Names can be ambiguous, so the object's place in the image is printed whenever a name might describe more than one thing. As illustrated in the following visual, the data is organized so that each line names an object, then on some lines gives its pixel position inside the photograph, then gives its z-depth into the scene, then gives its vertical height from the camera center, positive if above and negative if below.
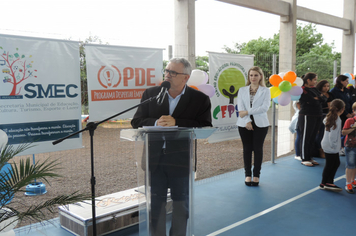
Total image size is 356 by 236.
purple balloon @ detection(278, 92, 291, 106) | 5.07 +0.04
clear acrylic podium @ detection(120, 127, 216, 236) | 2.13 -0.53
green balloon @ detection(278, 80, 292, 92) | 4.93 +0.23
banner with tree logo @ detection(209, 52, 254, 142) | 4.58 +0.22
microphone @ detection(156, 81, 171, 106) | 2.38 +0.04
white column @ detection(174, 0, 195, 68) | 5.07 +1.28
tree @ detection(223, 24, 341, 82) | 21.48 +4.00
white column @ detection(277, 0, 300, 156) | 6.69 +1.10
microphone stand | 2.27 -0.30
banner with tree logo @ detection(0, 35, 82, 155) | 2.87 +0.10
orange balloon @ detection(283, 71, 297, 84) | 5.03 +0.39
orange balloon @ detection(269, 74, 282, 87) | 5.11 +0.35
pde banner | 3.40 +0.30
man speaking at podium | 2.15 -0.29
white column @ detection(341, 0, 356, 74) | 9.83 +1.86
